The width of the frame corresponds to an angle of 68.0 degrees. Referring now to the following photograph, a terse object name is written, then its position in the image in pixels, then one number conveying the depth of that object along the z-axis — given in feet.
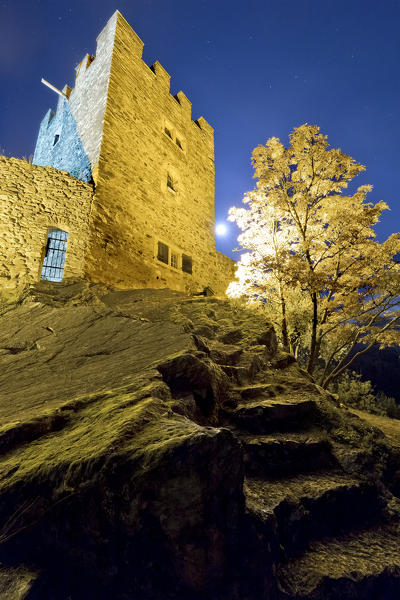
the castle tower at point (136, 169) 29.40
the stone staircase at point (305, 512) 7.14
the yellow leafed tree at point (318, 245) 22.49
